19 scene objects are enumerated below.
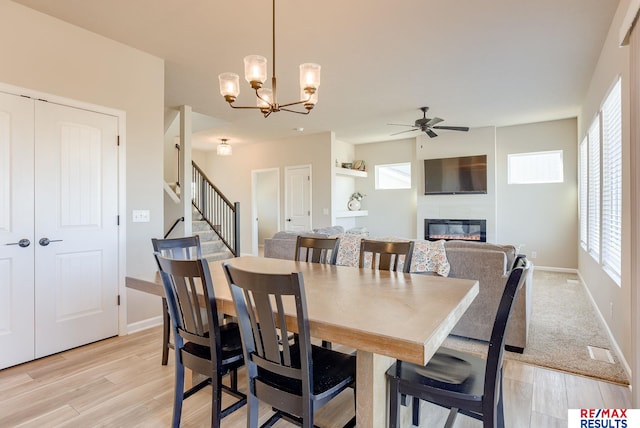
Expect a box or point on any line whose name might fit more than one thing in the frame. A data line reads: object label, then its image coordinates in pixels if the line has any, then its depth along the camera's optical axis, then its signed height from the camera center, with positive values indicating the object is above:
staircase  5.30 -0.52
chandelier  2.29 +0.94
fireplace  6.64 -0.37
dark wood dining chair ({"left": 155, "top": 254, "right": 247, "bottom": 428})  1.55 -0.65
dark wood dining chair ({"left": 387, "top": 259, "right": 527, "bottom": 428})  1.31 -0.72
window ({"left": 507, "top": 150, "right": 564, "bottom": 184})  6.18 +0.85
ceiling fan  5.14 +1.37
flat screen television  6.61 +0.75
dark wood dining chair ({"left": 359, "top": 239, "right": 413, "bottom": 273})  2.30 -0.28
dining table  1.13 -0.41
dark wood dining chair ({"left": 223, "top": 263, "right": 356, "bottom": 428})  1.24 -0.61
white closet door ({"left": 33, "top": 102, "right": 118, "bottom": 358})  2.74 -0.14
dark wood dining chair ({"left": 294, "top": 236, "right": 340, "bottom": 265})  2.62 -0.28
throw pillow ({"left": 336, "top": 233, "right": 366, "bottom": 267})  3.53 -0.43
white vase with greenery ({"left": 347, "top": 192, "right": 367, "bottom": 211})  7.88 +0.25
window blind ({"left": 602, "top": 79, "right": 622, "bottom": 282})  2.80 +0.27
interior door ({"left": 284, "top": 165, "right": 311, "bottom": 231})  7.20 +0.30
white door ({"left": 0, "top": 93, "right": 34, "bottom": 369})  2.53 -0.15
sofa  2.85 -0.55
